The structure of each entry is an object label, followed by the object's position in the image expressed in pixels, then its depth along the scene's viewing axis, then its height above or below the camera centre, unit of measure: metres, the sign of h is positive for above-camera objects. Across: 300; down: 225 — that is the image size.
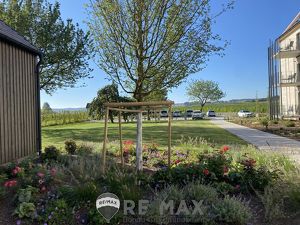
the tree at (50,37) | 15.25 +5.63
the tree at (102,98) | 23.28 +1.50
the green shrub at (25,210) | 3.03 -1.38
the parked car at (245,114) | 33.80 -0.48
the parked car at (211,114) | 41.28 -0.51
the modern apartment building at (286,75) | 20.37 +3.61
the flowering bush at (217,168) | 3.94 -1.06
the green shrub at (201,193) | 3.29 -1.28
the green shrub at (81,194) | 3.22 -1.25
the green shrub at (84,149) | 6.34 -1.15
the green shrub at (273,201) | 3.07 -1.37
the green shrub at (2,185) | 3.42 -1.22
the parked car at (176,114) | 38.61 -0.43
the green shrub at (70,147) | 6.83 -1.10
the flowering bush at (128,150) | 6.33 -1.16
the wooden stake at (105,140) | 4.10 -0.57
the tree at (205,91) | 50.09 +4.77
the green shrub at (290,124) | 15.85 -0.99
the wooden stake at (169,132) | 4.44 -0.42
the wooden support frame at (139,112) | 4.16 -0.01
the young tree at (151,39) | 7.12 +2.55
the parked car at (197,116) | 33.38 -0.71
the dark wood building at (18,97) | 5.42 +0.43
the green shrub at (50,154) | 5.69 -1.10
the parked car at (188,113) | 38.78 -0.28
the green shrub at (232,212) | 2.95 -1.41
